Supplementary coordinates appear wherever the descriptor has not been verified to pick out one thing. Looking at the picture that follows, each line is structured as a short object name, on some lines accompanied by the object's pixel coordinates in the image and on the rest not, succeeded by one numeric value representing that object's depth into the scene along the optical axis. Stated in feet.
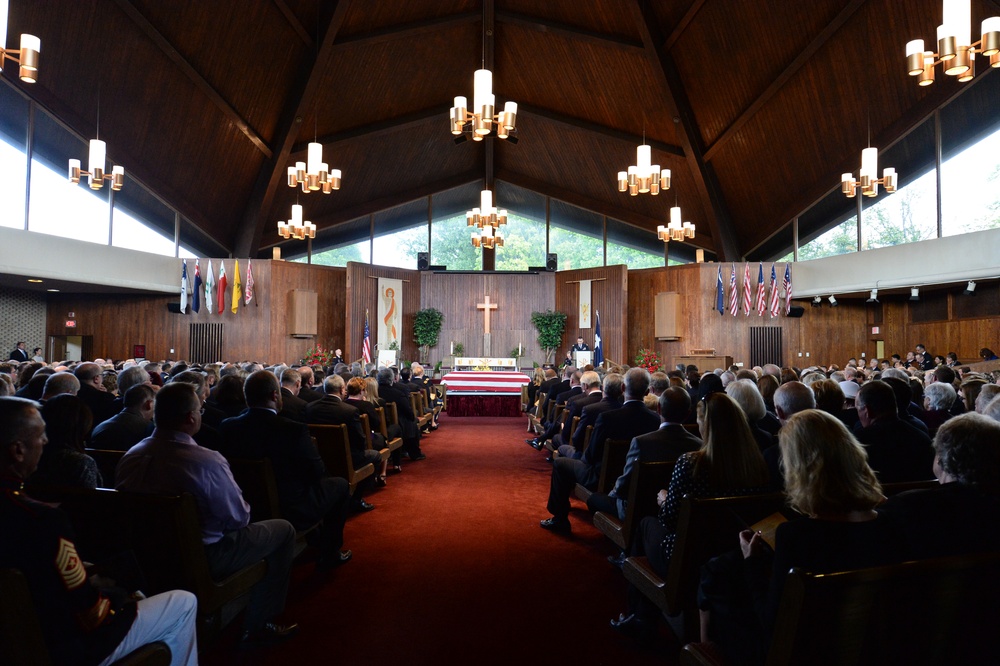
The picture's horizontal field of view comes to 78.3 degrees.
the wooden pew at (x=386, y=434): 18.00
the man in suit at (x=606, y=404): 14.78
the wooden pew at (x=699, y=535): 6.84
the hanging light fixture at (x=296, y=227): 42.01
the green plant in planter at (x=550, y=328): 54.08
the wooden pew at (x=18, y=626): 4.09
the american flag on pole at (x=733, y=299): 45.91
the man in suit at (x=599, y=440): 12.41
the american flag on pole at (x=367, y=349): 48.93
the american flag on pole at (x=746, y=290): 45.57
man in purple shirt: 7.38
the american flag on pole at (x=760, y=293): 45.60
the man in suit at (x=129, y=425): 10.09
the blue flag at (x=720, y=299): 46.37
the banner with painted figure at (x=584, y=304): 53.78
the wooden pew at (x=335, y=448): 13.01
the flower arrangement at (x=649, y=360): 44.73
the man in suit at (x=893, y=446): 8.96
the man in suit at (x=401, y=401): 21.49
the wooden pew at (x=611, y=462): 11.79
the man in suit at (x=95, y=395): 12.96
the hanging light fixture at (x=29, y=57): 18.70
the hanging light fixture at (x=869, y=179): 30.42
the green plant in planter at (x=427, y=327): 54.39
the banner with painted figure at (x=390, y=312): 52.95
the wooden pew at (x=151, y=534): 6.48
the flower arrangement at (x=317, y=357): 45.33
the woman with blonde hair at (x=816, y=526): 4.92
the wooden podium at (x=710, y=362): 39.83
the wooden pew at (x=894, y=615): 4.37
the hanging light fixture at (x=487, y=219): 42.27
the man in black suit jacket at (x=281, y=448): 9.86
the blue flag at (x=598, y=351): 51.02
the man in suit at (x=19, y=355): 36.79
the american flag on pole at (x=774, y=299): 44.98
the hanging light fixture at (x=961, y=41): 17.57
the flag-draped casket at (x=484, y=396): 38.81
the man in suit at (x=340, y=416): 14.16
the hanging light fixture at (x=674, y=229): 41.85
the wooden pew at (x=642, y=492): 9.11
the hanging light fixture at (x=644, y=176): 34.86
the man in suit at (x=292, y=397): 14.12
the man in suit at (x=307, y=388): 17.54
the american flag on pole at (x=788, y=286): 45.16
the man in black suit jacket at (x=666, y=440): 9.66
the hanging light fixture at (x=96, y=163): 30.12
